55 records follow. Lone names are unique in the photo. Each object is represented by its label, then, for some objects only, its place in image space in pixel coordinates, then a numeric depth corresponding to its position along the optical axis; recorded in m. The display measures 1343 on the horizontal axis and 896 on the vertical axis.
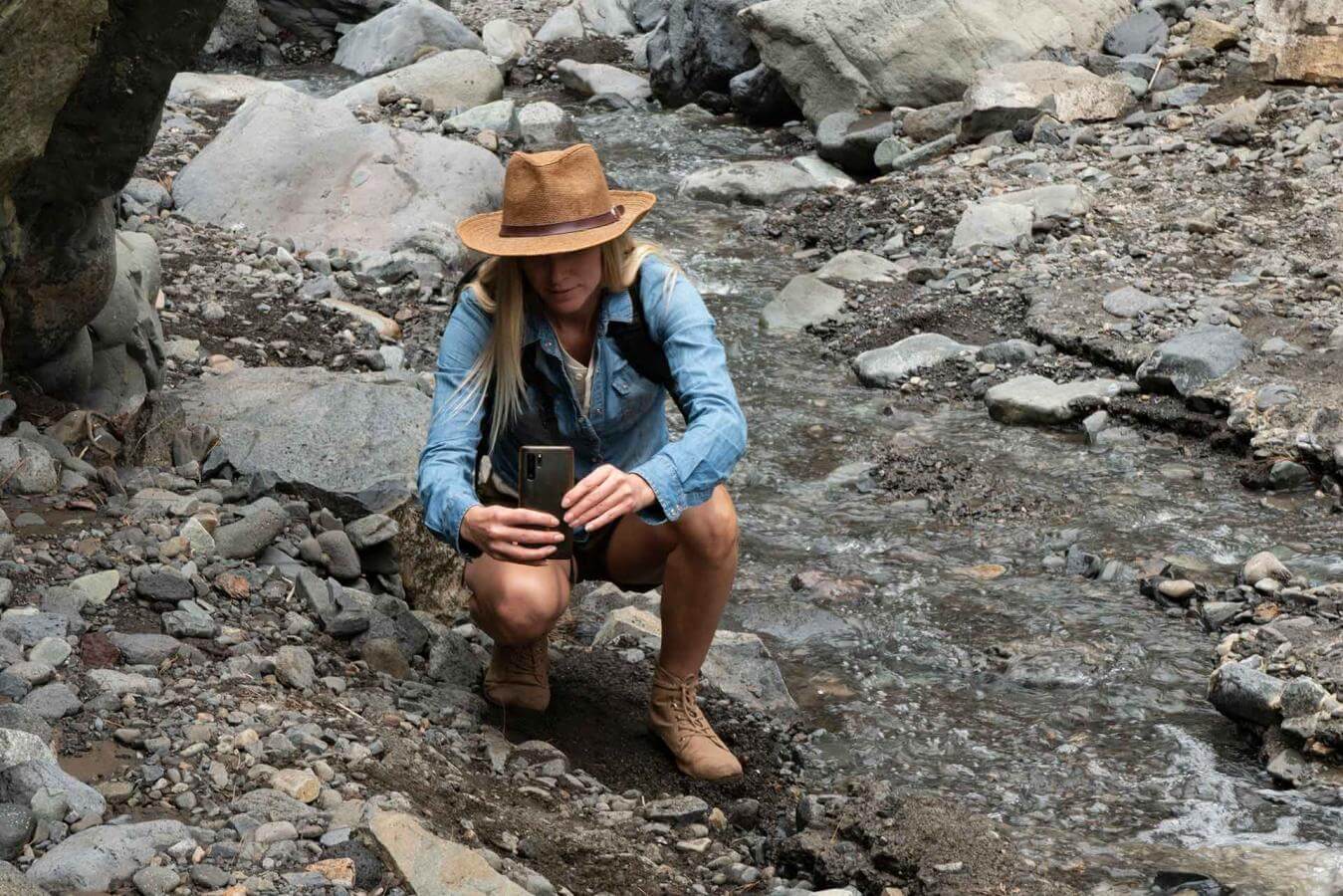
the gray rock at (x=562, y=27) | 17.73
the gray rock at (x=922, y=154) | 11.88
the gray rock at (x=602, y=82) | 15.62
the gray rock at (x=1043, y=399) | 7.55
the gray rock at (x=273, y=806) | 3.08
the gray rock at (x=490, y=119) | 12.75
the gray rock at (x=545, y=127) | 12.73
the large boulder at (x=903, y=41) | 12.95
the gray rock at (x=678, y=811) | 3.87
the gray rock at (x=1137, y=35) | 13.11
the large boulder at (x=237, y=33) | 17.20
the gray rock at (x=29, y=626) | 3.67
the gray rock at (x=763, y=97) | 14.23
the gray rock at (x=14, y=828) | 2.78
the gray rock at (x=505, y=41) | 16.80
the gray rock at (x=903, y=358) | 8.24
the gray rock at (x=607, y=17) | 18.22
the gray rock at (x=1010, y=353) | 8.21
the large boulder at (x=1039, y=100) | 11.85
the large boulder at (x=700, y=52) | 14.89
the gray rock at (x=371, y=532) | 5.05
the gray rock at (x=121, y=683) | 3.50
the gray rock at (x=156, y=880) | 2.74
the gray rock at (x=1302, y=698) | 4.48
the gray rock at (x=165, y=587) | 4.11
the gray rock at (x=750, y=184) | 11.73
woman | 3.68
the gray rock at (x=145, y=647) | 3.74
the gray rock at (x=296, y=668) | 3.88
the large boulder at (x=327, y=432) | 5.25
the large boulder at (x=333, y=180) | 9.56
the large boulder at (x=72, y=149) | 4.27
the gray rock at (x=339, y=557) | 4.93
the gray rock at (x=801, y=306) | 9.12
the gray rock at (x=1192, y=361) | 7.46
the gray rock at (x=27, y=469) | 4.62
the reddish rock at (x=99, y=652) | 3.67
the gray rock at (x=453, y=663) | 4.43
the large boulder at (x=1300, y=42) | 11.53
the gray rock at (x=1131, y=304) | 8.38
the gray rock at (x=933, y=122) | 12.23
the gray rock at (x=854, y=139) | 12.26
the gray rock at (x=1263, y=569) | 5.66
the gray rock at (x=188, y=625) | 3.96
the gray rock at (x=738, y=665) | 4.83
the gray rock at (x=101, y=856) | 2.75
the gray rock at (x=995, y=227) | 9.75
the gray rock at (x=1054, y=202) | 9.89
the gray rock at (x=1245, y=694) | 4.58
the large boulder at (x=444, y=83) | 13.57
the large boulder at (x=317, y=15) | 17.83
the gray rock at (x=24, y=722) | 3.17
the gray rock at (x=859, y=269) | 9.68
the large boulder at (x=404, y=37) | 16.20
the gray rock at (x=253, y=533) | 4.64
